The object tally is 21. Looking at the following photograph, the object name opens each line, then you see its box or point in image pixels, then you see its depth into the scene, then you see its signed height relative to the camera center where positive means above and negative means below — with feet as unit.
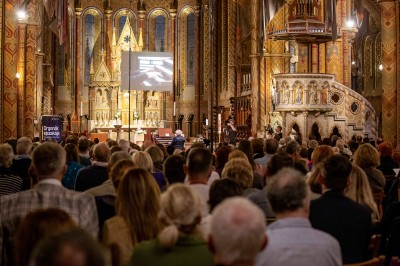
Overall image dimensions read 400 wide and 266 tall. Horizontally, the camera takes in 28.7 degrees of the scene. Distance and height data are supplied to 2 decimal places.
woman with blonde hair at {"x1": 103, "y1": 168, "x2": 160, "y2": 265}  16.79 -1.93
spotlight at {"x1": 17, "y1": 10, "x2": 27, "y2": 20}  76.03 +11.20
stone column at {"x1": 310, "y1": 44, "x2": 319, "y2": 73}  102.12 +8.91
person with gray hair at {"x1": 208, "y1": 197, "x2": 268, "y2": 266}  10.93 -1.51
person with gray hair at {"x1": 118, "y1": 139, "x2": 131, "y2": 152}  41.93 -0.95
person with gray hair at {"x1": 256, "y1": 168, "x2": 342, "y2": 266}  14.17 -1.99
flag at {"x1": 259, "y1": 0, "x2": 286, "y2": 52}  86.85 +12.88
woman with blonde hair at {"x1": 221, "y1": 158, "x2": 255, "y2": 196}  25.21 -1.54
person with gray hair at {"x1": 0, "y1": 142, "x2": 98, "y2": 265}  17.17 -1.77
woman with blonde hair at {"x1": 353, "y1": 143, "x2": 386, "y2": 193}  31.37 -1.50
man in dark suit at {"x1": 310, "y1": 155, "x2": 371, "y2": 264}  19.61 -2.42
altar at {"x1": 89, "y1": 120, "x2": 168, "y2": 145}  129.18 -0.20
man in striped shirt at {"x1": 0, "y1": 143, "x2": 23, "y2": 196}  28.09 -1.83
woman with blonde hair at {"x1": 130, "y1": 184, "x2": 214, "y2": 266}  13.79 -1.98
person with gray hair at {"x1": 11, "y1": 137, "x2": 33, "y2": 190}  35.76 -1.47
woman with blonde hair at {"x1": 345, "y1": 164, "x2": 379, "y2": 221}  23.18 -1.88
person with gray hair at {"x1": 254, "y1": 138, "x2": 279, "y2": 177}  40.05 -1.21
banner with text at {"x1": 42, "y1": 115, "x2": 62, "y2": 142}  81.10 +0.00
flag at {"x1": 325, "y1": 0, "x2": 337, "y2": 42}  78.48 +11.45
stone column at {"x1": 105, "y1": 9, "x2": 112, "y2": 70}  150.00 +18.17
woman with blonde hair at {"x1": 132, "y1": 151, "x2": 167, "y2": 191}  27.53 -1.20
